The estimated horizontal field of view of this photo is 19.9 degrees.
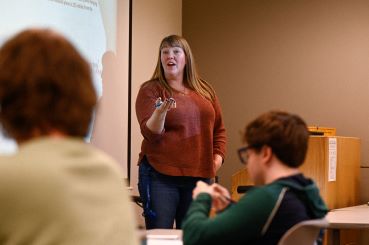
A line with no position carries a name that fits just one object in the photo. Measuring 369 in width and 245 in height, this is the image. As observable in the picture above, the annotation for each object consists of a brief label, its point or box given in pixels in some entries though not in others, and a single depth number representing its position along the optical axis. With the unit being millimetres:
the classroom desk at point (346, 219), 5464
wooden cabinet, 6828
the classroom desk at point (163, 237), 3698
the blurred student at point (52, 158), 1709
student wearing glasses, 3104
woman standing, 5640
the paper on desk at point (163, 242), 3658
